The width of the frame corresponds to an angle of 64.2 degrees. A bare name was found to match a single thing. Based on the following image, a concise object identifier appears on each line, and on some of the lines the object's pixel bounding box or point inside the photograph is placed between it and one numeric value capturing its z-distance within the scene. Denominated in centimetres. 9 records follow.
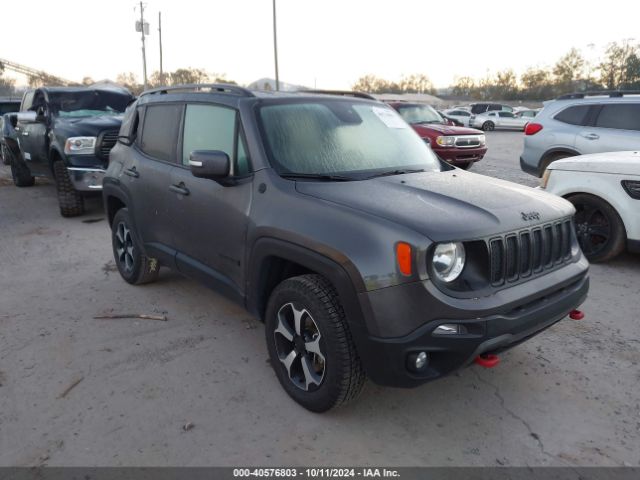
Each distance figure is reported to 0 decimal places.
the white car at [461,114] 3133
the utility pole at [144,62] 3696
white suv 511
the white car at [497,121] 3019
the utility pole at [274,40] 2856
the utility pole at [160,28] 4582
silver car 766
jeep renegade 244
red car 1143
